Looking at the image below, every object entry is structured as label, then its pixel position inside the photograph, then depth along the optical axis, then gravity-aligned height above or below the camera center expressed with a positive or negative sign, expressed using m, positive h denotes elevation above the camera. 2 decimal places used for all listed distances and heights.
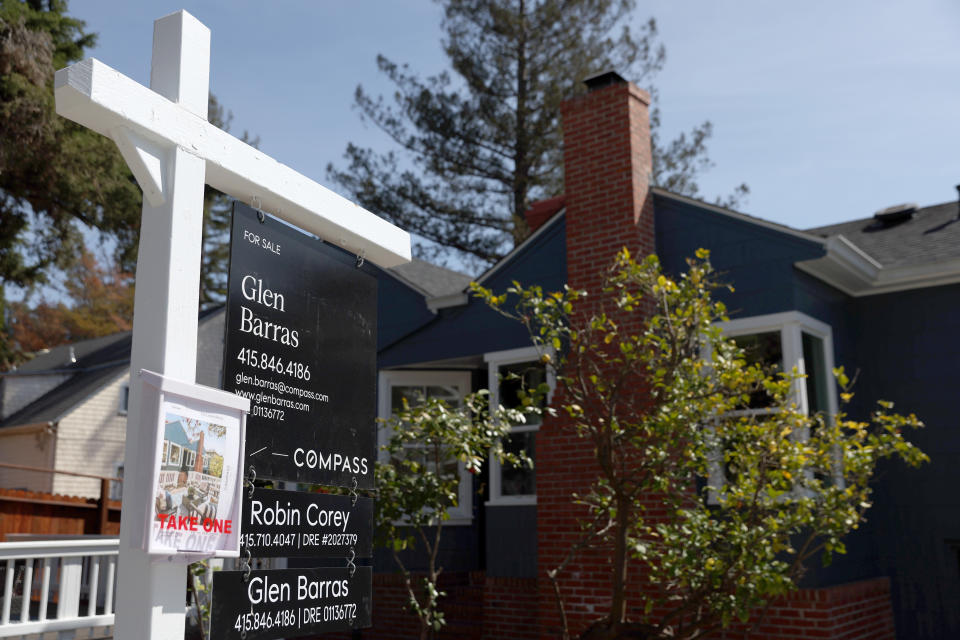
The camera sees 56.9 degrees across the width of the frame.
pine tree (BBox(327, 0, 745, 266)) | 22.03 +9.74
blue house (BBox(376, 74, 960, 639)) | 8.62 +1.83
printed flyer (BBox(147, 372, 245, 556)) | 2.61 +0.12
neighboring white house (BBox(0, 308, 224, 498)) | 21.42 +2.47
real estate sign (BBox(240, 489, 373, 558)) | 3.12 -0.02
